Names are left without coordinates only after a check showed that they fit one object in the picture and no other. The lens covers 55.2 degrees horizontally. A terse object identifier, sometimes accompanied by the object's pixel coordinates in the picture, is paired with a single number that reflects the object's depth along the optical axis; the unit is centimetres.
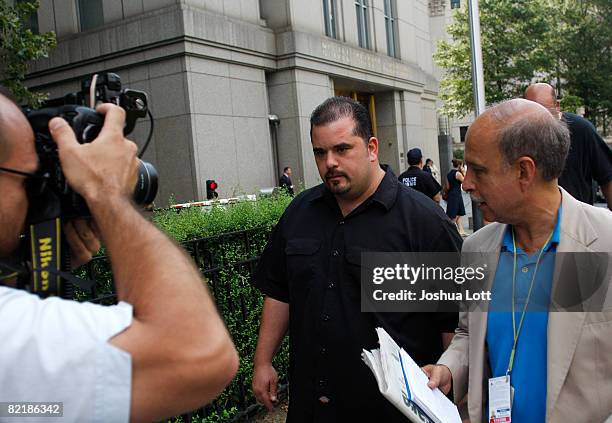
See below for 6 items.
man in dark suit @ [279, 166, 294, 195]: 1672
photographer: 116
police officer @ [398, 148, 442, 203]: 1009
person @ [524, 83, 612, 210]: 420
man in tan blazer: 195
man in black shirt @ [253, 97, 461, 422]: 271
